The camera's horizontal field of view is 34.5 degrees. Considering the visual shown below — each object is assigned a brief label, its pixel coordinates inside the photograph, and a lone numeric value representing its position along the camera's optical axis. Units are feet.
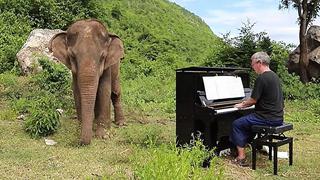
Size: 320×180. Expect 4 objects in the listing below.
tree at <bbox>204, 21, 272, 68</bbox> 74.02
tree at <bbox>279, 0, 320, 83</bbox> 71.61
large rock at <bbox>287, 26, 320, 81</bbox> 73.00
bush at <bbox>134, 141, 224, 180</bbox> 16.11
